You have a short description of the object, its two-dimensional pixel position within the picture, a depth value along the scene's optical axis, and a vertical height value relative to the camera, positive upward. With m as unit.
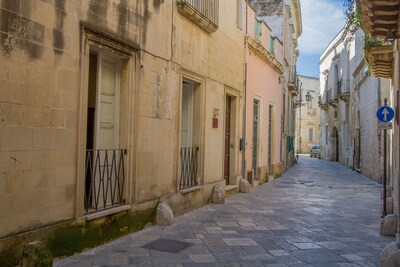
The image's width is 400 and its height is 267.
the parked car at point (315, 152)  44.33 -0.58
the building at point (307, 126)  53.56 +2.65
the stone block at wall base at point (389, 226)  6.96 -1.33
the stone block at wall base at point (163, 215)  7.03 -1.25
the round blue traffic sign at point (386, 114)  8.20 +0.69
